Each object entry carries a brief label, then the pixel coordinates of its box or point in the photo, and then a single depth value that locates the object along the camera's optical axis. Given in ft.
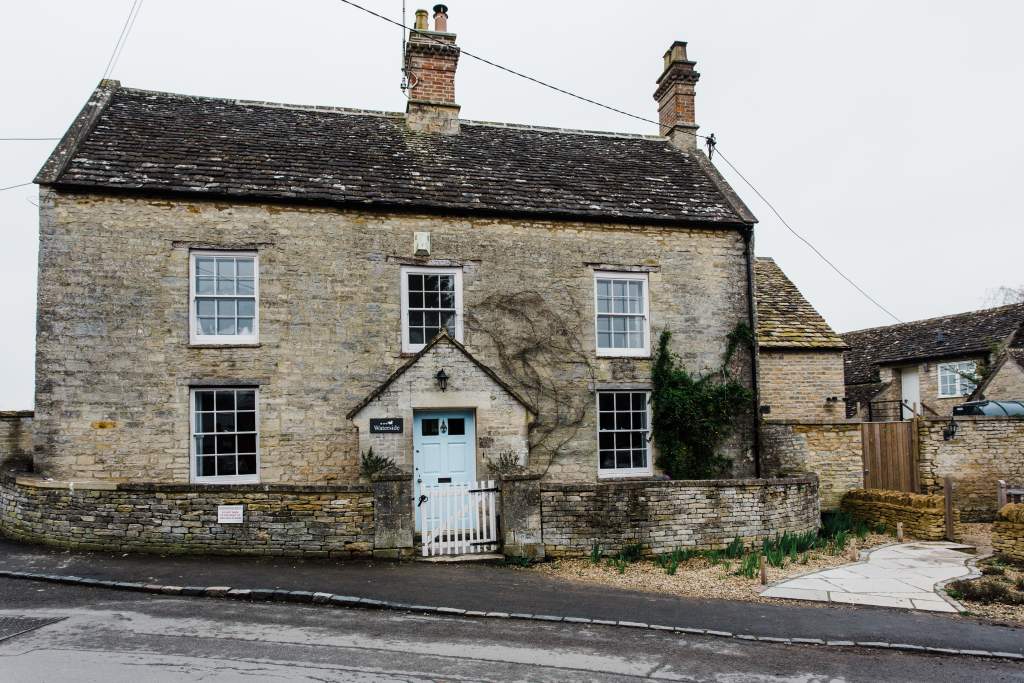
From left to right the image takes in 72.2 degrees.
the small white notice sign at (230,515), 36.40
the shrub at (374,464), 40.68
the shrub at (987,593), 31.65
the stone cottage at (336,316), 41.37
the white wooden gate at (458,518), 37.58
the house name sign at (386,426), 41.55
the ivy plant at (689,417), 52.47
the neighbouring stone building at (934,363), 94.63
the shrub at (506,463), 43.06
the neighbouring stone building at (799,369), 64.13
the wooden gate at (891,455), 53.11
